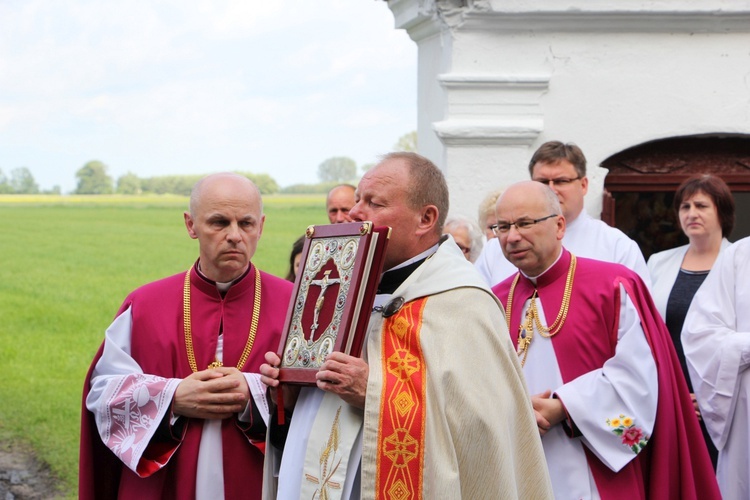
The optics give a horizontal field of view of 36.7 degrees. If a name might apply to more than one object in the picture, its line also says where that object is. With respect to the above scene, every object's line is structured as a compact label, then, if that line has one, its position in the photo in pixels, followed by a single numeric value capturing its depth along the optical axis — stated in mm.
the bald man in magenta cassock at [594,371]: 4340
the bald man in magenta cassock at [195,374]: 4137
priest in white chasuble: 3408
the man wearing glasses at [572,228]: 5414
